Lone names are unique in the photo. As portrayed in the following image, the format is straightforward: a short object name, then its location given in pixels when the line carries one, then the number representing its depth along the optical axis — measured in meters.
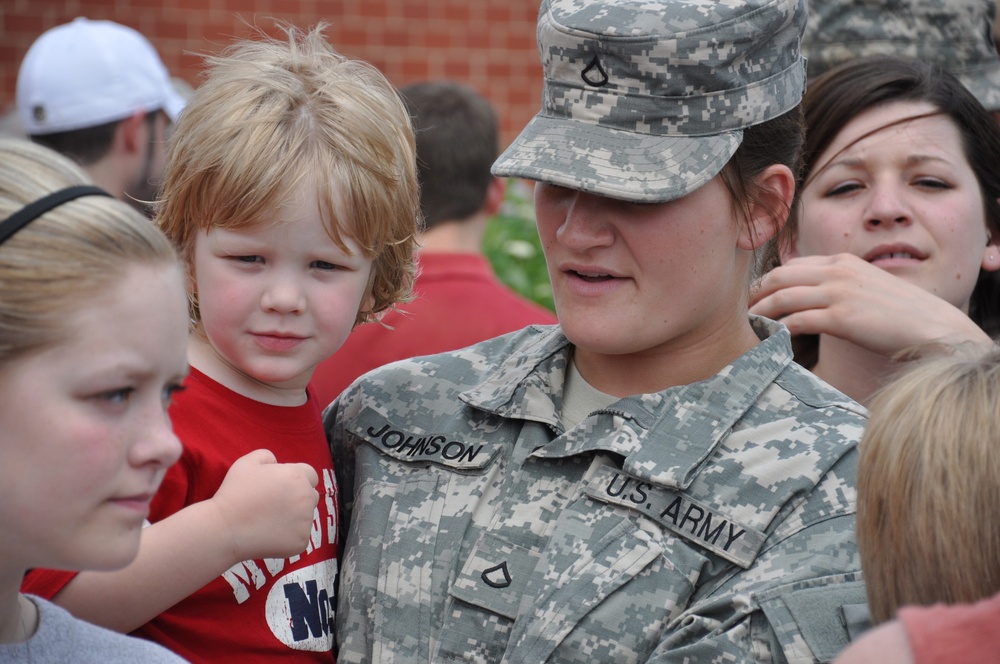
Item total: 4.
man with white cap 10.42
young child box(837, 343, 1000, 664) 3.06
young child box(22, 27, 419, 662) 4.19
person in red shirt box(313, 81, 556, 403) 8.34
